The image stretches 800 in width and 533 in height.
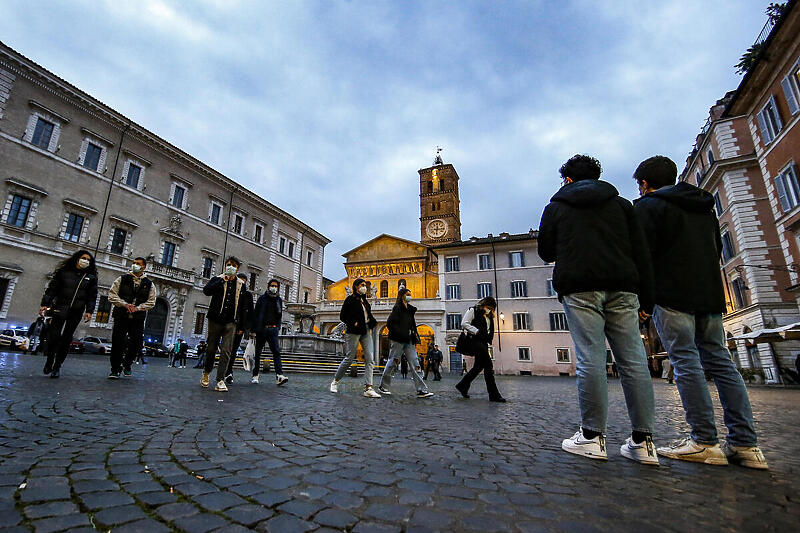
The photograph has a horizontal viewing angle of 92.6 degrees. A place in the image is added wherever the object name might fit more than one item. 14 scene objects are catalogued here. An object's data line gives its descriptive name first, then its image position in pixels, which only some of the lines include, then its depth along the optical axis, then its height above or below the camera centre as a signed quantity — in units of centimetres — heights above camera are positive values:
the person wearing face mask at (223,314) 654 +71
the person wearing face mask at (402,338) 718 +35
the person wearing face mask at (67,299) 658 +98
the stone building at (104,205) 2225 +1062
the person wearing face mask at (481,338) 680 +34
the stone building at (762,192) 1590 +810
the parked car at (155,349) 2705 +47
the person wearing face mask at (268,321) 813 +75
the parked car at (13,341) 1904 +70
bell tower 6259 +2508
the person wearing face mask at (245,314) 726 +80
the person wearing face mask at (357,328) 676 +50
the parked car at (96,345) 2247 +61
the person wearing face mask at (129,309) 675 +82
